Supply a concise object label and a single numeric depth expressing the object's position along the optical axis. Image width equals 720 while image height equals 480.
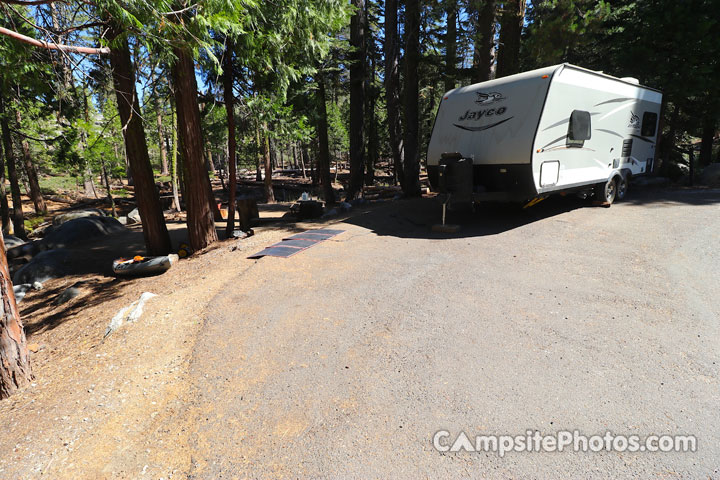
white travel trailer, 7.51
